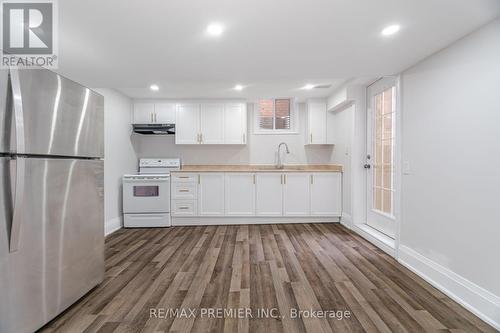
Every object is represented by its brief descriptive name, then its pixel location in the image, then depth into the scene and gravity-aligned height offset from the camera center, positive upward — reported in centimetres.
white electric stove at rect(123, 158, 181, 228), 402 -62
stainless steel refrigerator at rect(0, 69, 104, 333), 133 -21
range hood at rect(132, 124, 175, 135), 433 +67
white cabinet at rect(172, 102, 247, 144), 449 +78
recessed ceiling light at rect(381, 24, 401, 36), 176 +102
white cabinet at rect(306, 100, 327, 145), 449 +80
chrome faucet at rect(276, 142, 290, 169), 476 +9
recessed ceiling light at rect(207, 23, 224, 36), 176 +103
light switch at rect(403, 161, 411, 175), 255 -5
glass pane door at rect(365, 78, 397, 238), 309 +13
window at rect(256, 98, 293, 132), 488 +99
